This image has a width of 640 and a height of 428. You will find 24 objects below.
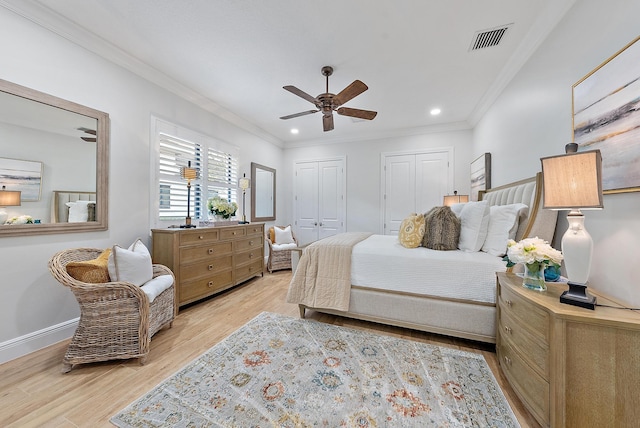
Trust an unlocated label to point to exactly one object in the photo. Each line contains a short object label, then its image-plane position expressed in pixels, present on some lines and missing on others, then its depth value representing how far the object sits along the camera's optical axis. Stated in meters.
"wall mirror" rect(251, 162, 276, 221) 4.69
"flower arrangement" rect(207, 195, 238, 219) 3.38
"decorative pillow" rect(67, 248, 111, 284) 1.75
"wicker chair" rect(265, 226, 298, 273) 4.46
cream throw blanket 2.36
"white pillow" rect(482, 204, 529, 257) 2.07
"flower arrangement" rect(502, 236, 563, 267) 1.37
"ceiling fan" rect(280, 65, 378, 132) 2.35
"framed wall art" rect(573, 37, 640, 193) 1.25
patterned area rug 1.30
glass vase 1.40
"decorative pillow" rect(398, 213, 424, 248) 2.43
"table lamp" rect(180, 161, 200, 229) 3.02
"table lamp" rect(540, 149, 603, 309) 1.14
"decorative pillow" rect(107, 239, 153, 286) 1.85
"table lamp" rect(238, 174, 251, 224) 4.08
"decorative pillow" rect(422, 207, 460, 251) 2.33
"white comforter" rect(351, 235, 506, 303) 1.94
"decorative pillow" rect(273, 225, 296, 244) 4.78
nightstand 1.01
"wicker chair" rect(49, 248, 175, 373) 1.71
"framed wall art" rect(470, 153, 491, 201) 3.42
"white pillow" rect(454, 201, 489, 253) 2.24
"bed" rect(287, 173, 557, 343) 1.93
